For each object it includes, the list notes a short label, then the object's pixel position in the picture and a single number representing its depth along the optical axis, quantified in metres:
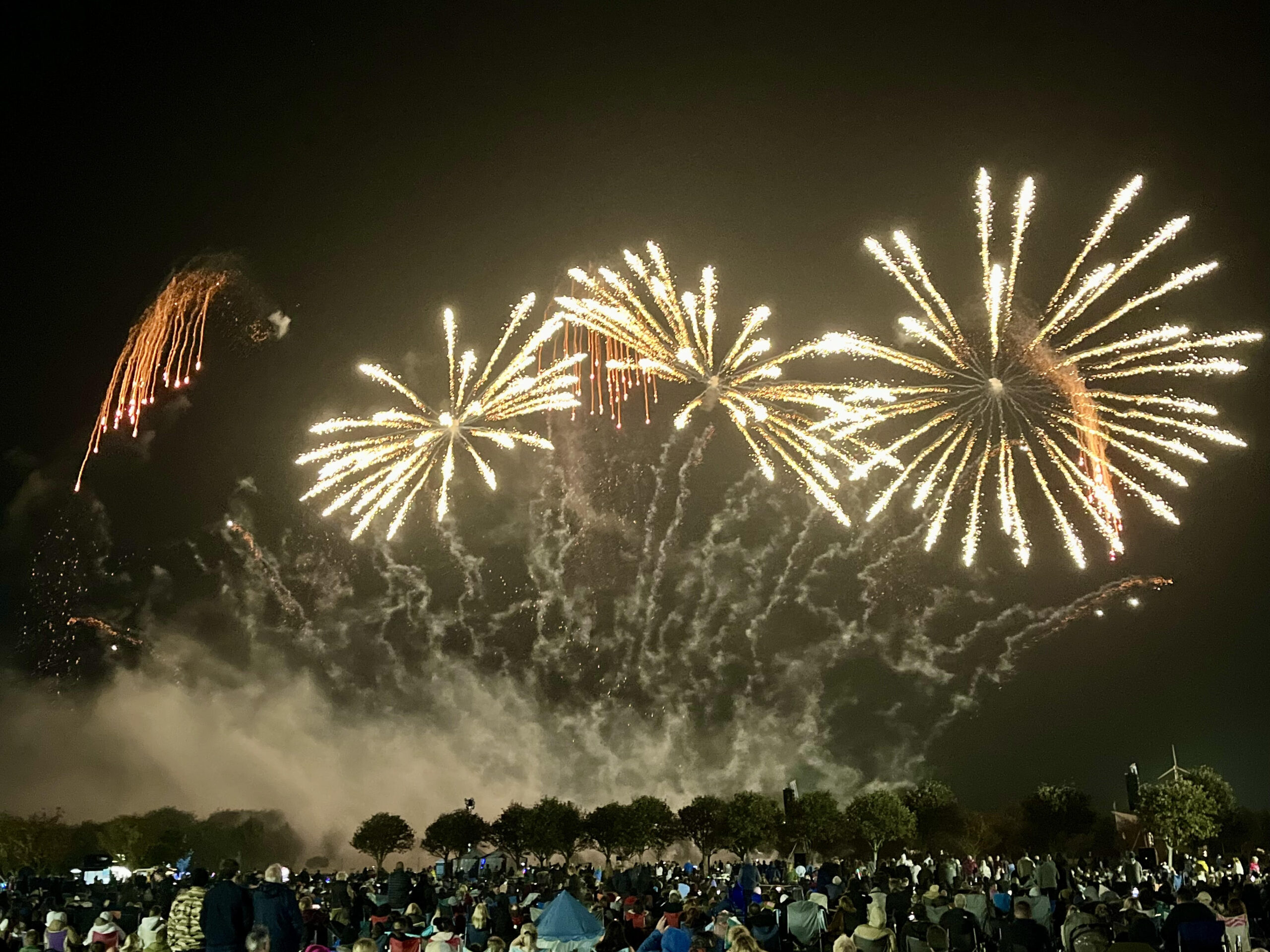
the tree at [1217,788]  64.69
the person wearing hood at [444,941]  12.51
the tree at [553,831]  72.06
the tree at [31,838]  75.00
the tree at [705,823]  72.00
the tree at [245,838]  79.81
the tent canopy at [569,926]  13.22
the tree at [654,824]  72.31
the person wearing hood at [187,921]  11.27
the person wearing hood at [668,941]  12.30
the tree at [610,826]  72.00
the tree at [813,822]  70.94
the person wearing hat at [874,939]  12.19
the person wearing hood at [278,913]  11.30
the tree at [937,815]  72.75
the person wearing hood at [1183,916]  13.69
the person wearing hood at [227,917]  10.88
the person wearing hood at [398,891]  21.72
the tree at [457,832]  75.00
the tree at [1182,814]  60.81
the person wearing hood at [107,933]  13.93
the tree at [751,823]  69.94
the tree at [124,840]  76.50
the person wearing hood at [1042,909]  16.44
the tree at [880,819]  69.12
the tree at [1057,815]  71.44
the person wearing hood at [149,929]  13.11
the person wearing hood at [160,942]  12.38
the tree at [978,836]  71.88
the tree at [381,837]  76.50
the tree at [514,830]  73.12
